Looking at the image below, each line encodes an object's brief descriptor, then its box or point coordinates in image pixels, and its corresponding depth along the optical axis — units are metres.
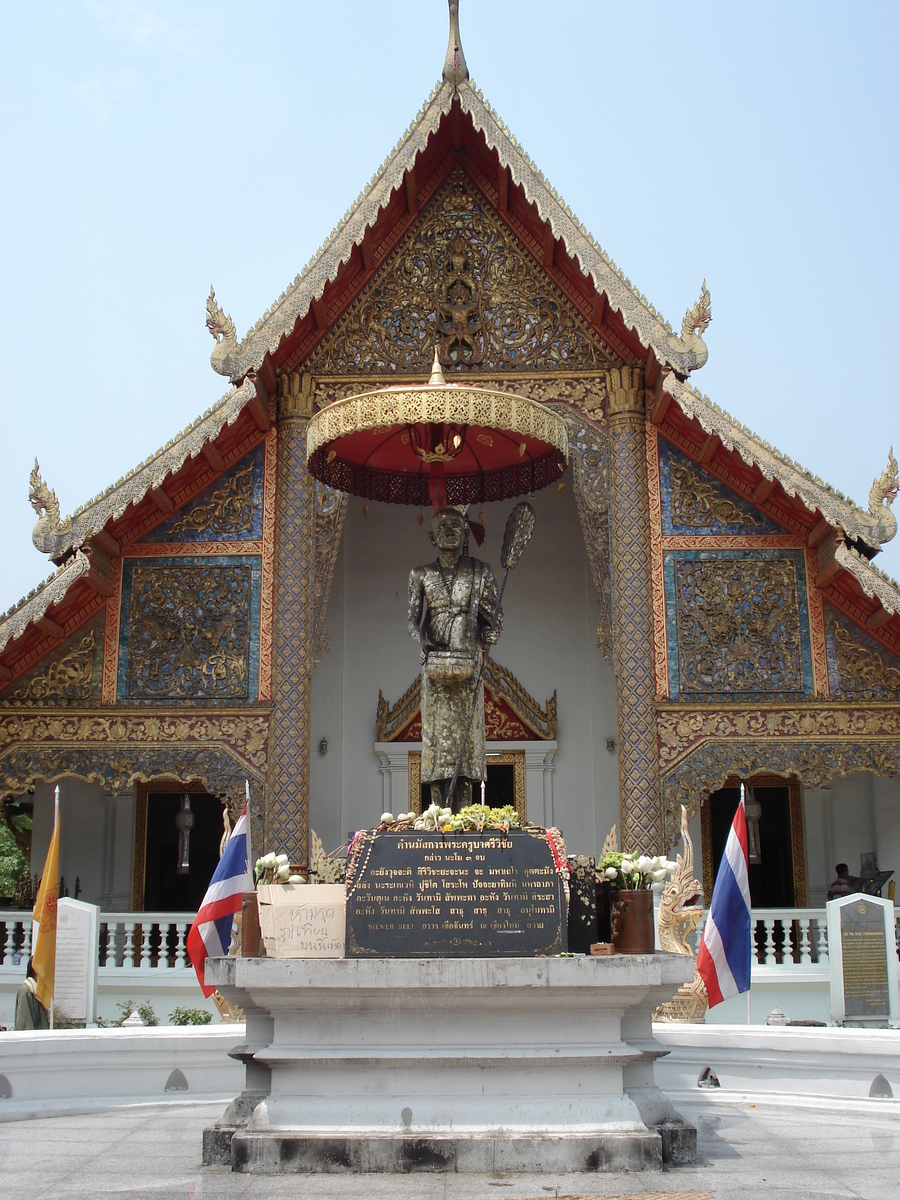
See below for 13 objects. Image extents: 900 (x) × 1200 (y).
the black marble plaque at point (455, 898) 4.82
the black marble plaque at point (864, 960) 8.69
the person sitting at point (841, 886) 10.41
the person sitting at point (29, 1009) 7.48
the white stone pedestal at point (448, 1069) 4.50
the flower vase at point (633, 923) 4.89
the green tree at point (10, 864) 10.71
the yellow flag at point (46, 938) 7.70
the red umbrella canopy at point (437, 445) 6.59
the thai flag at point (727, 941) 6.30
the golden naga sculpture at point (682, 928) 8.65
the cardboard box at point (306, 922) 4.87
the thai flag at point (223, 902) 7.00
